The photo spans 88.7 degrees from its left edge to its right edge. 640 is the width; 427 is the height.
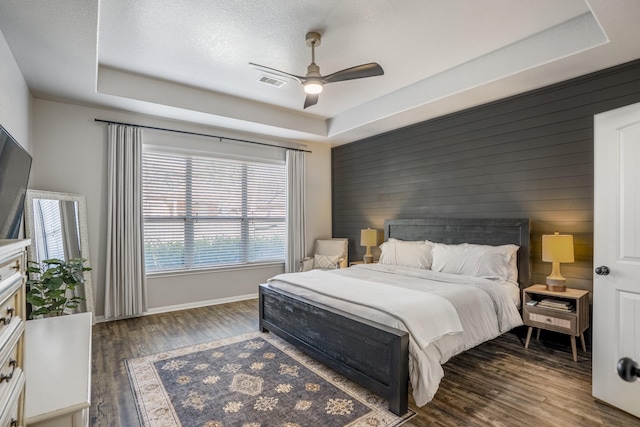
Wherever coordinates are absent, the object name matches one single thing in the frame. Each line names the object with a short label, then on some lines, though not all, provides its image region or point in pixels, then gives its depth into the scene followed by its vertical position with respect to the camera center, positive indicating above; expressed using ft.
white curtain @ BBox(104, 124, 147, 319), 13.67 -0.57
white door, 7.12 -0.93
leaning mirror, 11.09 -0.47
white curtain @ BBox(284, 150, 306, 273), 18.83 +0.09
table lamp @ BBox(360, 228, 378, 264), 17.13 -1.38
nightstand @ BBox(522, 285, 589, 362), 9.55 -3.03
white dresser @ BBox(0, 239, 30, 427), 3.36 -1.32
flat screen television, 5.38 +0.62
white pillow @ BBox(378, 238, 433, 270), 13.82 -1.79
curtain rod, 13.88 +3.91
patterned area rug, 7.11 -4.44
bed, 7.30 -2.77
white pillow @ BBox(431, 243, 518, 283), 11.29 -1.75
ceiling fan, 9.53 +4.13
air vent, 12.50 +5.20
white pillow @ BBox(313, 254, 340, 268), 18.11 -2.66
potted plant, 9.30 -2.04
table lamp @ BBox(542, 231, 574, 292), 9.96 -1.29
